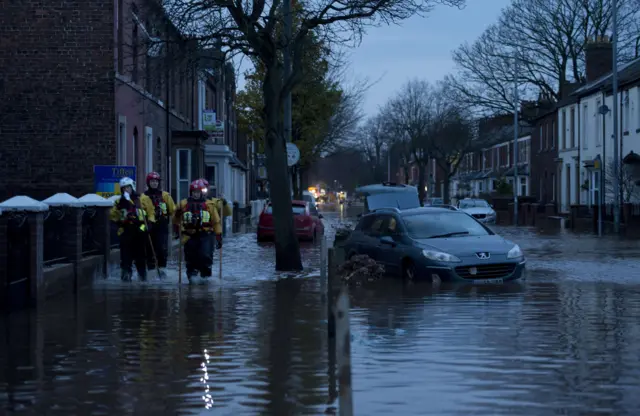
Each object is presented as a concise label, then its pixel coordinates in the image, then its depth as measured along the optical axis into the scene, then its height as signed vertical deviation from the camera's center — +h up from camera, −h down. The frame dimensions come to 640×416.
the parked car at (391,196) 38.75 +0.12
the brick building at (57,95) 26.33 +2.65
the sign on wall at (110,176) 21.92 +0.51
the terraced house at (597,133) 43.50 +3.16
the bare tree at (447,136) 90.69 +5.51
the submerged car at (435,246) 16.77 -0.80
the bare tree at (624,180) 40.75 +0.73
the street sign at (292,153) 23.66 +1.05
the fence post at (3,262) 12.85 -0.74
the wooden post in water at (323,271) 14.88 -1.04
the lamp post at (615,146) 38.34 +1.90
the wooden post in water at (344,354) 5.34 -0.81
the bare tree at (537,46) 60.97 +9.10
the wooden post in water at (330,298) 10.26 -1.09
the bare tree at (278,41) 19.31 +3.03
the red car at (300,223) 34.28 -0.79
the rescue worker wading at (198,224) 16.20 -0.37
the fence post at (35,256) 13.79 -0.73
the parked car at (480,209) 51.69 -0.50
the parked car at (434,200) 79.88 -0.07
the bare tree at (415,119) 97.06 +7.51
